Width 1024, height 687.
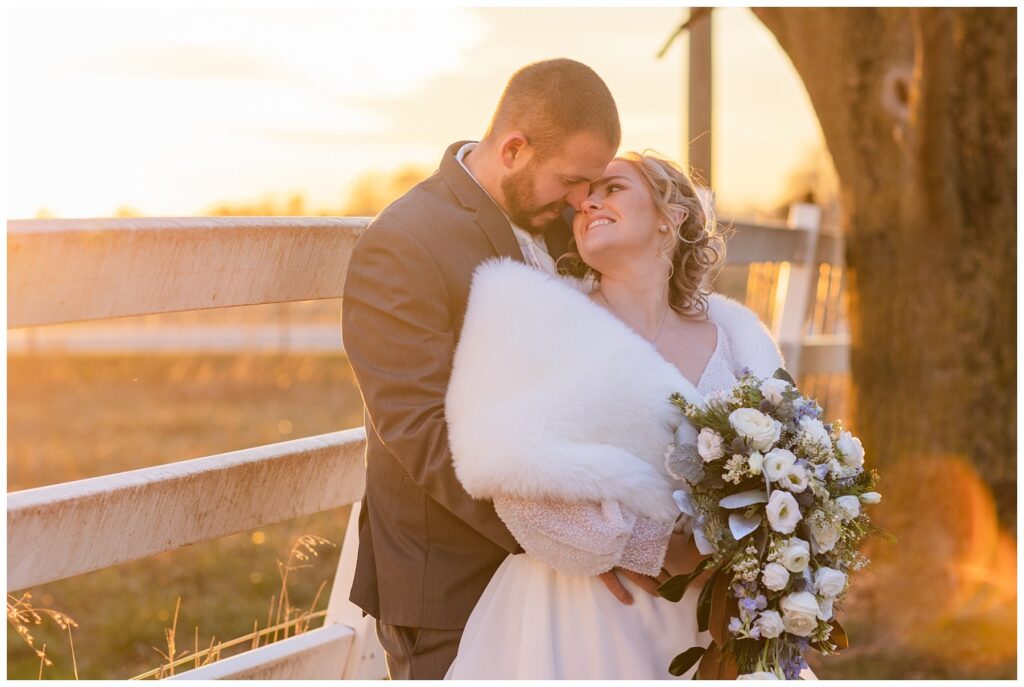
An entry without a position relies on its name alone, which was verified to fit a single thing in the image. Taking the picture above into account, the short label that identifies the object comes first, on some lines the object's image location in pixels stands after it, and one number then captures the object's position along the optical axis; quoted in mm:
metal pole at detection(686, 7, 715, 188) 4773
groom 2730
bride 2598
